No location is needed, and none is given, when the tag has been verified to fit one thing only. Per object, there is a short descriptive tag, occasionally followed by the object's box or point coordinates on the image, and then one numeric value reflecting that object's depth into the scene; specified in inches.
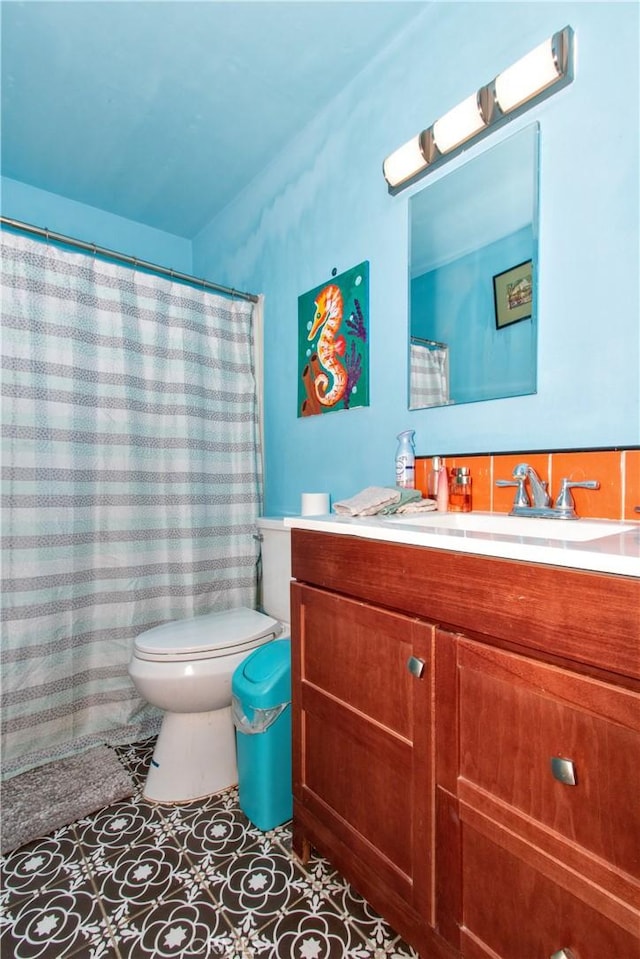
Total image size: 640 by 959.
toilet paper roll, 67.5
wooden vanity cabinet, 23.3
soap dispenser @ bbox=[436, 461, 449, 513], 50.3
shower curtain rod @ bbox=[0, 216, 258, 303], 62.4
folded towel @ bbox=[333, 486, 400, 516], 45.9
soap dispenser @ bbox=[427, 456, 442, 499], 52.9
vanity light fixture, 42.0
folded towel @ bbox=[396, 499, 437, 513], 48.9
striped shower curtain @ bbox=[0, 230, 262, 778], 63.1
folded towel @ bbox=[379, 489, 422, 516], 47.3
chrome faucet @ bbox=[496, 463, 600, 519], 40.6
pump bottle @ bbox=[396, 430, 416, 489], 54.4
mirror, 46.4
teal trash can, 50.1
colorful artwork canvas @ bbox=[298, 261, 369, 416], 64.6
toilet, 54.6
